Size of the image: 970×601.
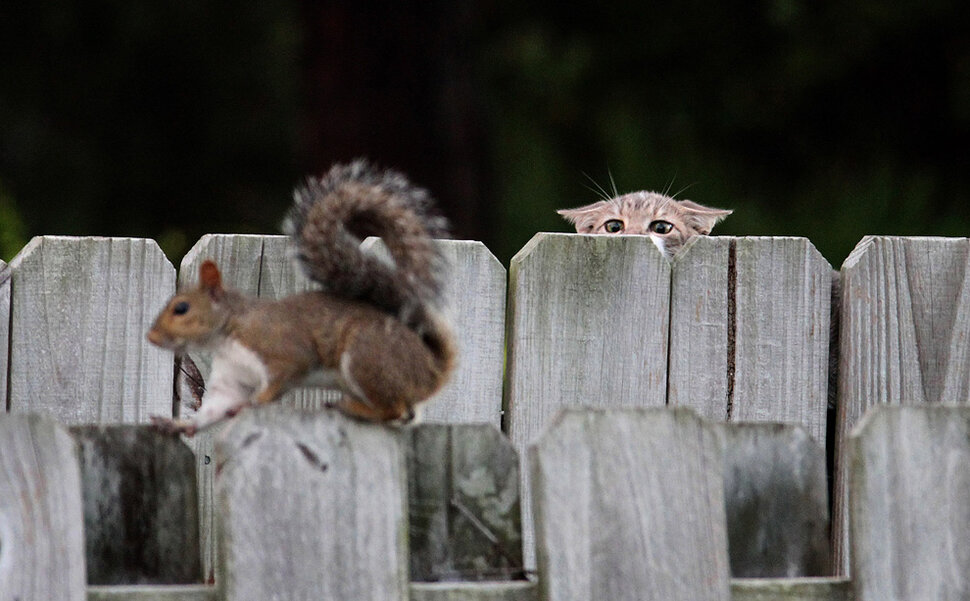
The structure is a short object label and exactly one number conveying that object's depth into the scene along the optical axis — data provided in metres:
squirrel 8.89
